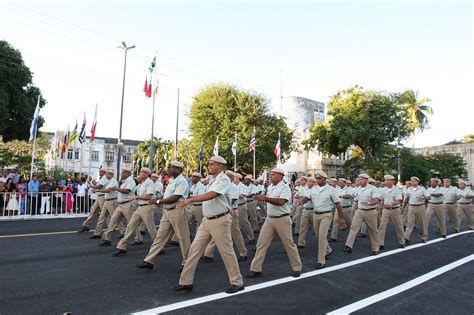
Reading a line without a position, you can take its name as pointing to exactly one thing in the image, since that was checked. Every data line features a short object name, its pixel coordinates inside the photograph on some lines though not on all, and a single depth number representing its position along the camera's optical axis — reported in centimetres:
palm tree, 4967
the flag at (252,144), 2831
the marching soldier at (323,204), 800
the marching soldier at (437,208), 1287
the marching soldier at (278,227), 659
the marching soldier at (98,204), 1085
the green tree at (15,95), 2333
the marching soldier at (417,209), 1170
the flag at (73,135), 2194
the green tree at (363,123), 3862
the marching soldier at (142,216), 809
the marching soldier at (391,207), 1043
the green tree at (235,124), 3662
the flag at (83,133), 2308
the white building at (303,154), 5278
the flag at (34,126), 1861
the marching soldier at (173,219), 676
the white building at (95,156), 6362
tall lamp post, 2461
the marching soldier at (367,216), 930
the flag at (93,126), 2484
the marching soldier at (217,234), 558
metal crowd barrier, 1566
